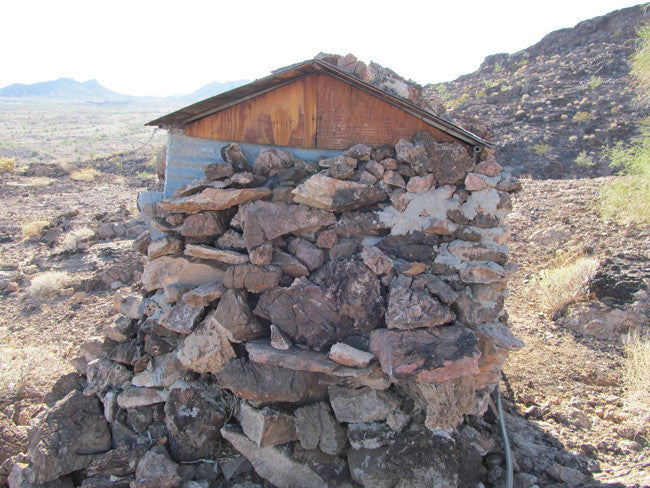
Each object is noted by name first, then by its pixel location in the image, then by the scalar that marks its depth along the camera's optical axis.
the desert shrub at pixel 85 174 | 16.33
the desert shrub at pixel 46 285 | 6.98
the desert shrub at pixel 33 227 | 9.80
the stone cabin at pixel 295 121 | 3.84
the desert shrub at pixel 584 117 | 15.69
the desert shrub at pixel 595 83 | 17.53
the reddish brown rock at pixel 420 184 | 3.61
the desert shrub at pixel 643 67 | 12.43
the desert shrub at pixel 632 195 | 7.61
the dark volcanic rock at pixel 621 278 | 5.95
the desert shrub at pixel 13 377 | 4.47
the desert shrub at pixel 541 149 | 14.88
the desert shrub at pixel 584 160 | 13.46
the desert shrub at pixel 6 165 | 16.25
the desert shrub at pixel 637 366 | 4.47
